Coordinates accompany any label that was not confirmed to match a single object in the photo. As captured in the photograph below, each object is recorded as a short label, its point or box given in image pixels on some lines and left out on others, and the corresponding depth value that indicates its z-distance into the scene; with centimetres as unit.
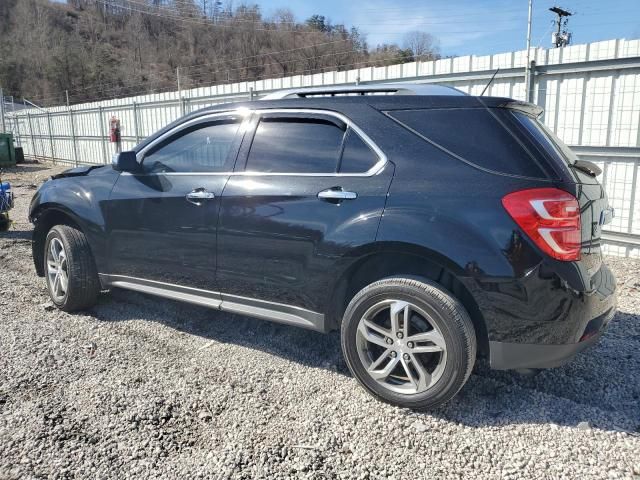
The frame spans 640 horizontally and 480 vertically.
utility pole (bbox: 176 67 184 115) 1335
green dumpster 1983
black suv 253
